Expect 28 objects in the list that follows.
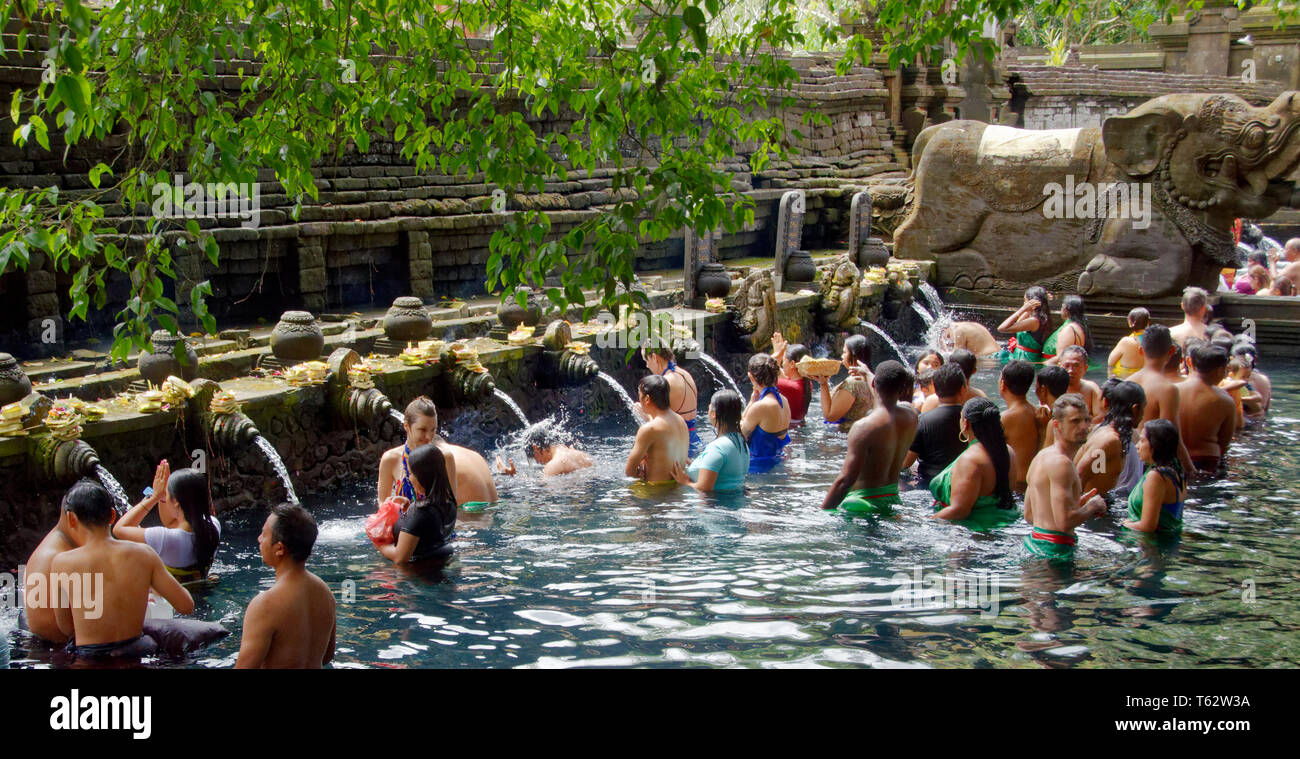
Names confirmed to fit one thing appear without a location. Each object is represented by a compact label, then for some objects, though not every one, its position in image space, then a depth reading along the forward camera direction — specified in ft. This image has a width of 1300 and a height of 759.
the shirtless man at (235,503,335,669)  14.98
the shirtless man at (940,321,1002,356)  48.19
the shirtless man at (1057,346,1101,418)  29.58
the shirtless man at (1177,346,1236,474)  28.99
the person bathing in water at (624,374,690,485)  26.91
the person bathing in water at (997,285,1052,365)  44.16
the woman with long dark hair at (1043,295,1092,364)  40.55
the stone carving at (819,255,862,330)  48.67
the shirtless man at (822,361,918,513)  24.17
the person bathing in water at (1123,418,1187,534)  21.94
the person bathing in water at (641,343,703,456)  30.83
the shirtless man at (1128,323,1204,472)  28.43
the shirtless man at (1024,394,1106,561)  21.12
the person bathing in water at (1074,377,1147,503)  24.62
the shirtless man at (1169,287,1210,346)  37.93
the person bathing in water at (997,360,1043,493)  25.34
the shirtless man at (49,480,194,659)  16.89
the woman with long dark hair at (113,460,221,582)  20.47
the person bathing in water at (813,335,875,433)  32.81
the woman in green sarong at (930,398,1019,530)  23.00
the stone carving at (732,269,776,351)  43.34
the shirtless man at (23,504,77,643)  17.33
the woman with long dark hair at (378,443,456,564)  20.85
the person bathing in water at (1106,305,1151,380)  38.47
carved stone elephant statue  49.34
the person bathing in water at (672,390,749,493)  26.27
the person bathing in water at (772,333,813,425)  33.86
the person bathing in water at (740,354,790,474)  30.07
